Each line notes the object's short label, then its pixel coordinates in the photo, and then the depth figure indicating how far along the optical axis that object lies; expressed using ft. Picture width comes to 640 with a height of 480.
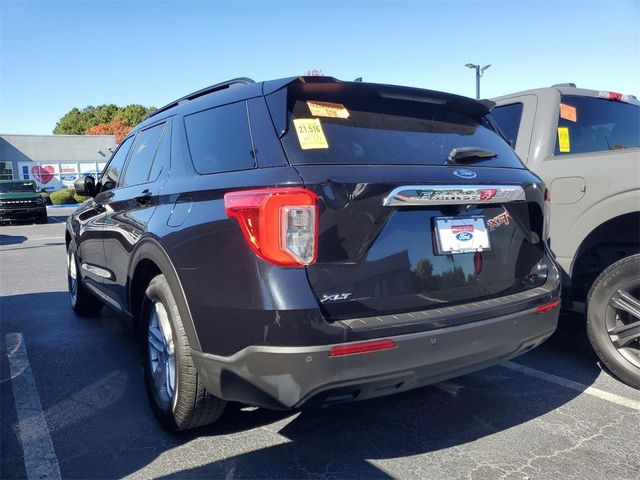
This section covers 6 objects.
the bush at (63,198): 103.40
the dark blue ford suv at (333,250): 6.98
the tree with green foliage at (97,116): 245.45
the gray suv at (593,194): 10.98
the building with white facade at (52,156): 130.11
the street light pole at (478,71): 75.87
